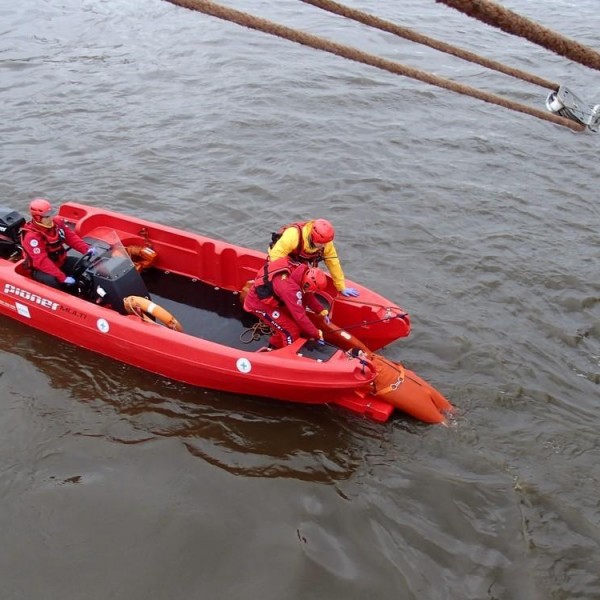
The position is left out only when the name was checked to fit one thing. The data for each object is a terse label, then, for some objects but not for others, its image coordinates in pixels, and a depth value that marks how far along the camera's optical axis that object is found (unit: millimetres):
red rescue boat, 6031
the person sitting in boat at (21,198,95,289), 6617
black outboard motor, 7309
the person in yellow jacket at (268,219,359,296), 6113
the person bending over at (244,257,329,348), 6059
